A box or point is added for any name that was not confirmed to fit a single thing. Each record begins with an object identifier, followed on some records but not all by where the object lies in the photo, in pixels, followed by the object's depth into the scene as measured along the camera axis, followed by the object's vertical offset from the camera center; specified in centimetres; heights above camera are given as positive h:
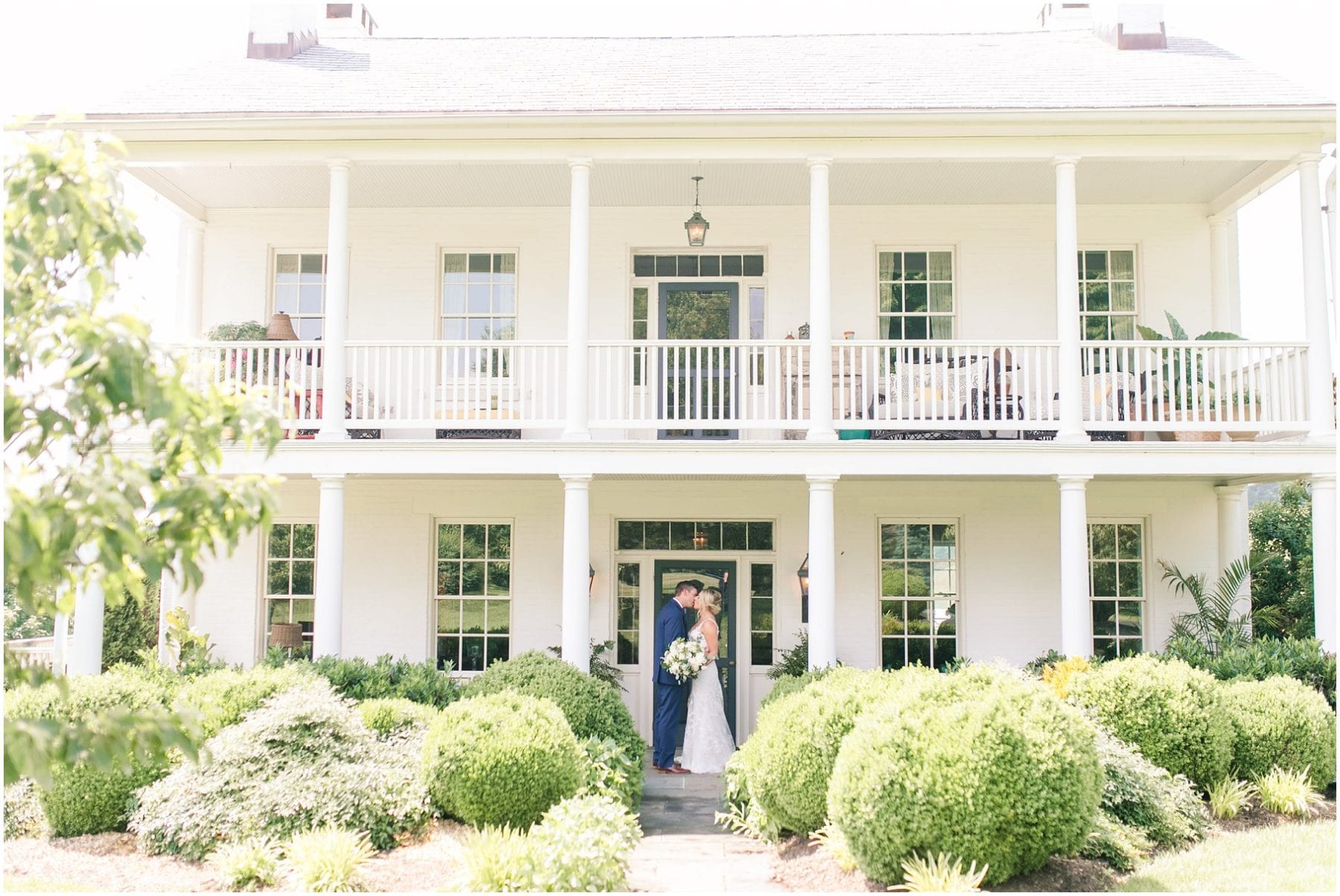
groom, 1120 -158
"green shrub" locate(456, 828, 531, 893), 612 -183
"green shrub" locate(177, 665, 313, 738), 845 -122
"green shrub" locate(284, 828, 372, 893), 641 -191
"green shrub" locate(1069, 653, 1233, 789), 822 -130
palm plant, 1210 -71
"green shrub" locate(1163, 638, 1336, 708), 997 -109
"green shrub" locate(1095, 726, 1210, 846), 743 -176
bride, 1115 -185
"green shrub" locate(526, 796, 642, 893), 615 -177
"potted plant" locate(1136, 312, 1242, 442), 1052 +161
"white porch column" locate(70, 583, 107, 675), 1070 -95
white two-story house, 1079 +264
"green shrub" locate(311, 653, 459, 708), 993 -129
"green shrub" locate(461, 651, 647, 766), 921 -128
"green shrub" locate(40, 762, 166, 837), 766 -182
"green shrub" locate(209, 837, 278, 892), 665 -199
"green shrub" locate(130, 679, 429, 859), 729 -169
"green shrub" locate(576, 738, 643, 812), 821 -179
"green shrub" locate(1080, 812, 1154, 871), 689 -191
